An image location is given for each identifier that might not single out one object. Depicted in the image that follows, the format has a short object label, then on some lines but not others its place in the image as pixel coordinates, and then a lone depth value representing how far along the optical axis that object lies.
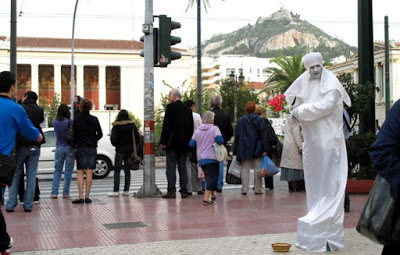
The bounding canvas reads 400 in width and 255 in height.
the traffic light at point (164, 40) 11.93
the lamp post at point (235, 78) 38.94
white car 17.23
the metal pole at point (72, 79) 38.66
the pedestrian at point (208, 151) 10.33
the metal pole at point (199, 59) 25.20
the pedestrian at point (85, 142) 10.90
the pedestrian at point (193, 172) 12.19
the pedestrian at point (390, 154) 3.41
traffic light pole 11.87
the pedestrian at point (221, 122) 12.51
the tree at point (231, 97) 55.12
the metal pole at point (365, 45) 12.62
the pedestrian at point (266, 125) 12.58
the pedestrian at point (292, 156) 12.30
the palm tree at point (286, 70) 69.38
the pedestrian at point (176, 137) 11.26
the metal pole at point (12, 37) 16.20
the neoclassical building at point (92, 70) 93.06
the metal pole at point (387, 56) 30.22
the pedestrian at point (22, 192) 10.51
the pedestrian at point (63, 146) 11.60
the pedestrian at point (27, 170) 9.53
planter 11.63
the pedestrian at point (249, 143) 11.86
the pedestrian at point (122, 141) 11.96
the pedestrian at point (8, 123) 5.56
